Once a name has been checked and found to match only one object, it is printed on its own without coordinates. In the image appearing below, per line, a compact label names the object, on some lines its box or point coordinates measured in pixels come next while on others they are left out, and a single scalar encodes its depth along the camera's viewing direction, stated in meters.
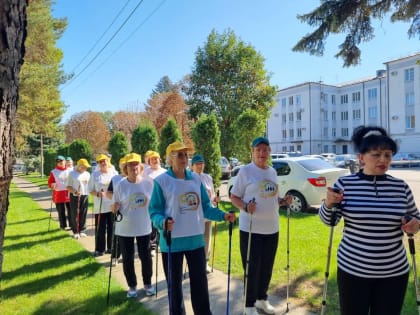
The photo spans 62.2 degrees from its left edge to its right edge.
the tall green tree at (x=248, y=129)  11.79
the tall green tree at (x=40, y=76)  18.50
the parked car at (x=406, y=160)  35.63
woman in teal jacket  3.55
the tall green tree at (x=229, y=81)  24.17
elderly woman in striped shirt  2.62
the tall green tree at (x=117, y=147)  17.38
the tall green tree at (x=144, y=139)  16.36
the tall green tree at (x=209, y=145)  11.75
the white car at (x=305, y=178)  10.50
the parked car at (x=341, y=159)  33.34
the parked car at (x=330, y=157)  35.93
